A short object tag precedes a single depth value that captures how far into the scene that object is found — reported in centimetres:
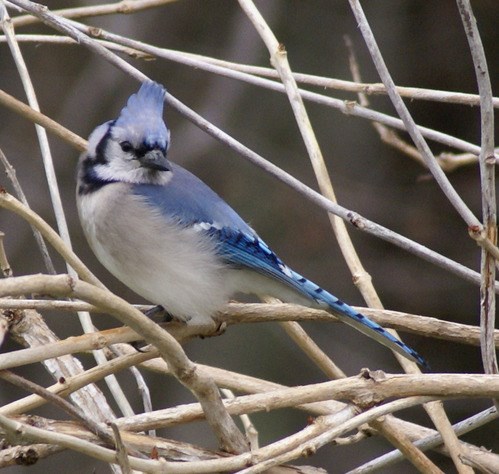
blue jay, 533
